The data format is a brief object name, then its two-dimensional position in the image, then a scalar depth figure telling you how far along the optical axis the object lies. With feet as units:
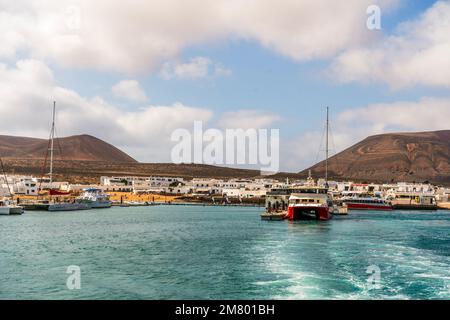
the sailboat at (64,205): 325.09
